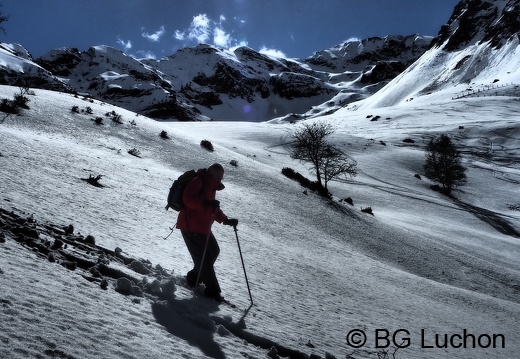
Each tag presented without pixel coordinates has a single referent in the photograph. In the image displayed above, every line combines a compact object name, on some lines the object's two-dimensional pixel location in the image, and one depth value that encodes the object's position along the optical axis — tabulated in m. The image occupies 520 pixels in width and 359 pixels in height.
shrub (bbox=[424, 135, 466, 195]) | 36.19
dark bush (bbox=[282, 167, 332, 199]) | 22.32
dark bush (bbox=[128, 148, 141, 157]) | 17.60
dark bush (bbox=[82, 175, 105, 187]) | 10.79
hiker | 5.86
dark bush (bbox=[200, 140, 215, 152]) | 23.89
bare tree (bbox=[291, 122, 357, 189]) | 26.80
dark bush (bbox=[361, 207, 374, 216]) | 21.76
